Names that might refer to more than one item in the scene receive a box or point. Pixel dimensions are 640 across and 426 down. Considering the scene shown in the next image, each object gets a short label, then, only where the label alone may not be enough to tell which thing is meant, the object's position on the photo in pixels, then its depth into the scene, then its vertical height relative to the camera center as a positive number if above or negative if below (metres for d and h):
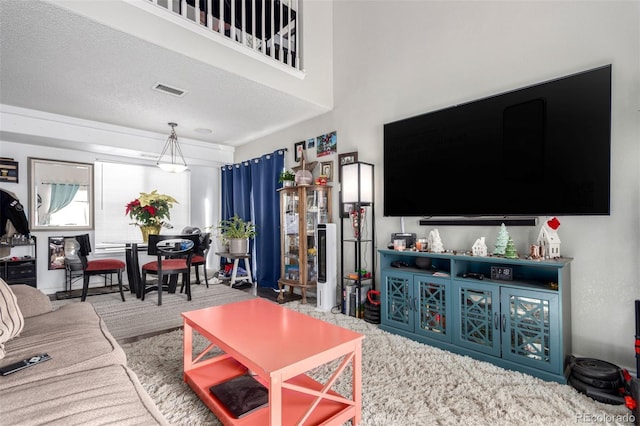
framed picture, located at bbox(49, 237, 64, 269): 4.37 -0.55
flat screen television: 1.97 +0.42
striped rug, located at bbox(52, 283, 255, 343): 2.88 -1.08
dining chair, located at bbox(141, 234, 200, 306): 3.72 -0.51
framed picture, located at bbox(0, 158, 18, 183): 4.02 +0.55
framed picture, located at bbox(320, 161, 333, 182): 3.84 +0.52
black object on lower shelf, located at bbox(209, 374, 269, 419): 1.48 -0.92
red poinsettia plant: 3.91 +0.06
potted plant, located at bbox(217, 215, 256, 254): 4.62 -0.36
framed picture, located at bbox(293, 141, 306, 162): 4.23 +0.84
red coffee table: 1.32 -0.64
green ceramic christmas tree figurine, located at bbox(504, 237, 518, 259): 2.18 -0.29
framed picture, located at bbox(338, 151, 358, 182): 3.53 +0.60
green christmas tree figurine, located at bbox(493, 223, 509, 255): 2.25 -0.22
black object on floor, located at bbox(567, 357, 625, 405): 1.70 -0.95
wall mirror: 4.28 +0.25
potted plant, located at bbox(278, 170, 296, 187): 4.02 +0.43
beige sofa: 0.96 -0.63
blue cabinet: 1.94 -0.70
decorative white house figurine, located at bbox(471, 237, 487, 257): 2.34 -0.28
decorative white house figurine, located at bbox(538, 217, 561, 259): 2.09 -0.19
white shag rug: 1.57 -1.03
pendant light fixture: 4.72 +0.95
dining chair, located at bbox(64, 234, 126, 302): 3.74 -0.64
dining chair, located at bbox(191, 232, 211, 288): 4.39 -0.58
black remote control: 1.22 -0.61
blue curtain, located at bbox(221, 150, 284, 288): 4.51 +0.04
